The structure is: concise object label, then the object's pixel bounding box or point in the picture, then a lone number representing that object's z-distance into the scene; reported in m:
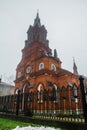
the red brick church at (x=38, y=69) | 23.00
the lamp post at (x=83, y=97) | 4.62
